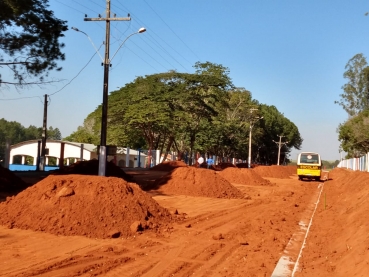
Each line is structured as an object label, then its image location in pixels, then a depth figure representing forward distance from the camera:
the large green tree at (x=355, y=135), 48.59
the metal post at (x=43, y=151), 34.19
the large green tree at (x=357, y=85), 59.12
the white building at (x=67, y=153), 51.56
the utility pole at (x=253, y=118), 71.49
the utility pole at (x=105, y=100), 20.34
